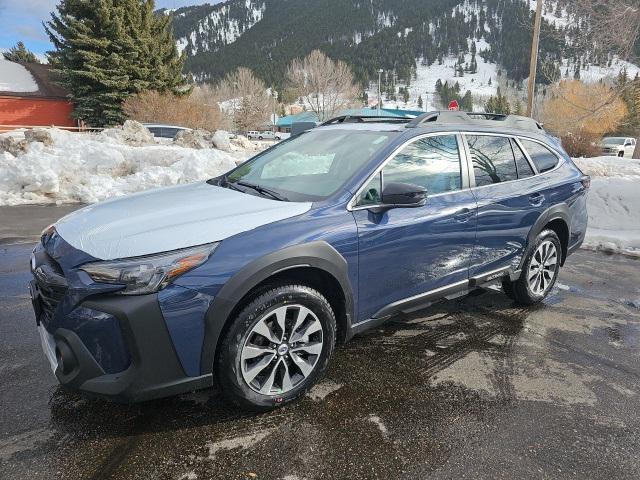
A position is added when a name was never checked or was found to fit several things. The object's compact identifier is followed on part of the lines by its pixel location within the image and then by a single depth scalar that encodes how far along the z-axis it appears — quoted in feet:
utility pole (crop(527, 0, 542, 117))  51.03
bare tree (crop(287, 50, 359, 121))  191.21
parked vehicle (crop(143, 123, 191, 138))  70.85
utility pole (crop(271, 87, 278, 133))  278.05
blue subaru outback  7.43
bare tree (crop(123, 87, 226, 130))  93.15
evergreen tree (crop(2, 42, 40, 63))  193.16
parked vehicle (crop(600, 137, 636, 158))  91.86
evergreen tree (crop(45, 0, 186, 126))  103.30
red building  124.36
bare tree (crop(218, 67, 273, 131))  200.47
